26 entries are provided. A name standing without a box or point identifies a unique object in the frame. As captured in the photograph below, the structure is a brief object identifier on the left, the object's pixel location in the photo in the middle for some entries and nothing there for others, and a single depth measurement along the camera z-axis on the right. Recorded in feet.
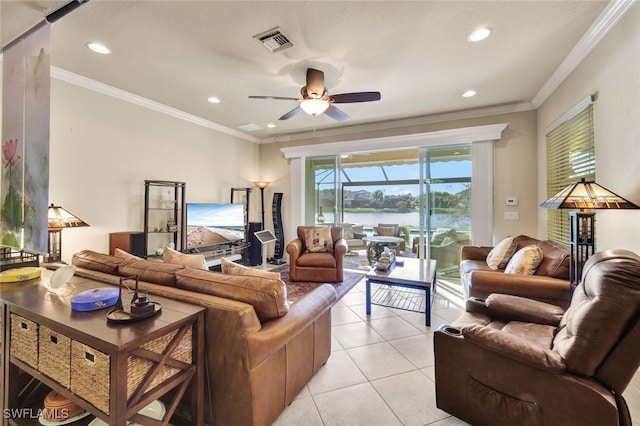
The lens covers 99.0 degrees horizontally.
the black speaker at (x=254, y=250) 18.45
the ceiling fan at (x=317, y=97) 9.64
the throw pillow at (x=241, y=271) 5.69
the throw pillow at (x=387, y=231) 25.00
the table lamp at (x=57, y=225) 8.95
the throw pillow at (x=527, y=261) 8.84
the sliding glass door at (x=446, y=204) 15.14
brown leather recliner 3.91
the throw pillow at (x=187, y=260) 7.31
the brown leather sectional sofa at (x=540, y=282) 7.79
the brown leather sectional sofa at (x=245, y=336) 4.56
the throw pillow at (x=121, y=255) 7.13
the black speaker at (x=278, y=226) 19.53
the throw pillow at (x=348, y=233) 23.40
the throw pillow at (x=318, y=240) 14.80
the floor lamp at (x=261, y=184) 19.85
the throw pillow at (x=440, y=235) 15.53
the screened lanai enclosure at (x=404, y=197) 15.34
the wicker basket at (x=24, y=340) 4.55
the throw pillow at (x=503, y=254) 10.71
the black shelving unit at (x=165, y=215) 13.61
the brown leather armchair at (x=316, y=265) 13.85
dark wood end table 3.53
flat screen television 14.61
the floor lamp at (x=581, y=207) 6.63
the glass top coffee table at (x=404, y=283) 9.69
